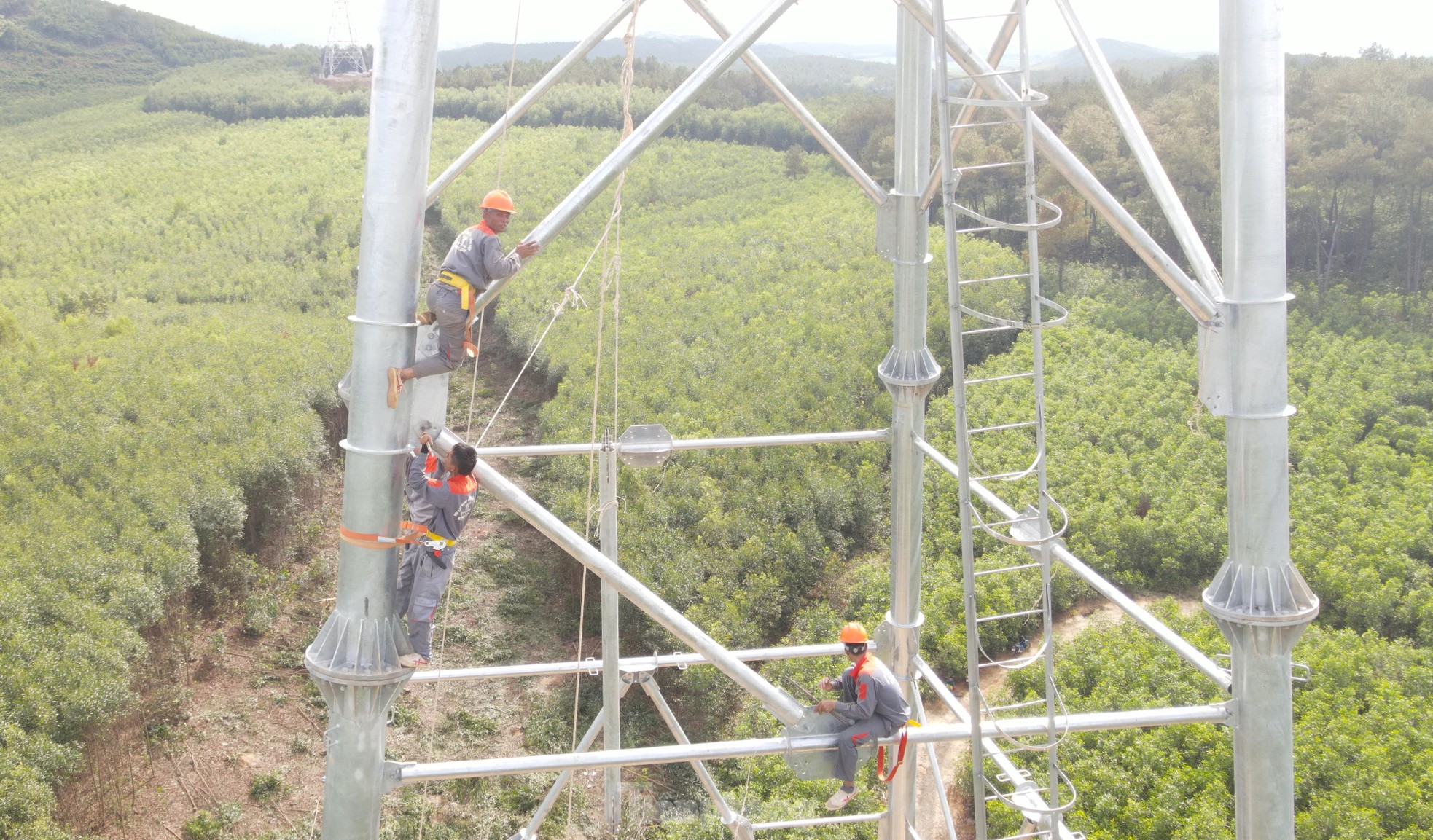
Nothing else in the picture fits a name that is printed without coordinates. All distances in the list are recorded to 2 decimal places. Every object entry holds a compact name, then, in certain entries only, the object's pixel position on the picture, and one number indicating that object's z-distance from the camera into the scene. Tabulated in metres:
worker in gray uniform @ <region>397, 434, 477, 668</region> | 5.32
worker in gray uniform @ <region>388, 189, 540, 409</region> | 5.16
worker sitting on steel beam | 5.73
